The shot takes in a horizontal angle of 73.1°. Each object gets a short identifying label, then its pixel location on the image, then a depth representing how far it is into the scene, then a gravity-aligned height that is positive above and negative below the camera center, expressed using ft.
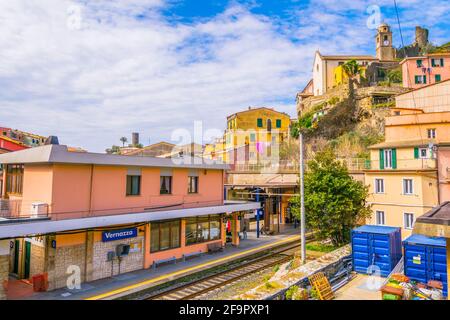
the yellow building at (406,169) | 73.46 +3.11
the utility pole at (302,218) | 49.47 -6.16
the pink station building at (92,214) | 45.11 -5.96
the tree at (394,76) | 184.96 +64.93
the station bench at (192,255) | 63.75 -16.15
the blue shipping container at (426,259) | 39.24 -10.33
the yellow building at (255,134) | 165.48 +27.25
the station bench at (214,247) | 69.72 -15.61
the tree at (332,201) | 62.80 -4.16
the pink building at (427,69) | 157.38 +59.53
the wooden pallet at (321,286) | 35.27 -12.47
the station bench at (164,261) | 57.77 -15.98
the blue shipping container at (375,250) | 45.42 -10.55
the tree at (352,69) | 177.93 +67.57
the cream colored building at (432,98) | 101.36 +29.36
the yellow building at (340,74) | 186.70 +67.24
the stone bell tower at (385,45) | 234.58 +105.76
